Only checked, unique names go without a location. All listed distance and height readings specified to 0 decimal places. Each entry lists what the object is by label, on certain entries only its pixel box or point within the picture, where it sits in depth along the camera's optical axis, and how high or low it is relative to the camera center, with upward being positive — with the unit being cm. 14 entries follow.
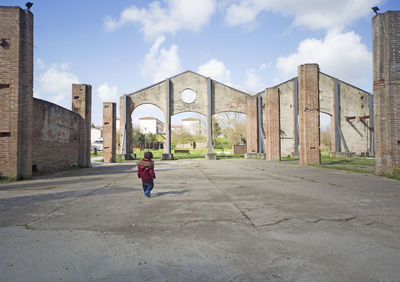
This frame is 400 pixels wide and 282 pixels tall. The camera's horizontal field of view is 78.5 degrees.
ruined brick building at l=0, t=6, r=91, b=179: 830 +196
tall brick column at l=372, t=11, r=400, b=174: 876 +196
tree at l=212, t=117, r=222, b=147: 4791 +369
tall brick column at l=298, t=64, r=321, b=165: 1417 +188
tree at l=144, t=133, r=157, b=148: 5714 +206
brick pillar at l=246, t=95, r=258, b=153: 2517 +243
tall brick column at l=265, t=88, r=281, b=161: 2017 +199
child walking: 521 -53
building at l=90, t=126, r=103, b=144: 7066 +446
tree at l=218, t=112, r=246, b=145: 4269 +384
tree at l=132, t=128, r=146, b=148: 5488 +207
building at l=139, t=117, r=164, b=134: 9825 +1016
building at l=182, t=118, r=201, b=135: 5847 +945
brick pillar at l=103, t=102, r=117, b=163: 2103 +143
